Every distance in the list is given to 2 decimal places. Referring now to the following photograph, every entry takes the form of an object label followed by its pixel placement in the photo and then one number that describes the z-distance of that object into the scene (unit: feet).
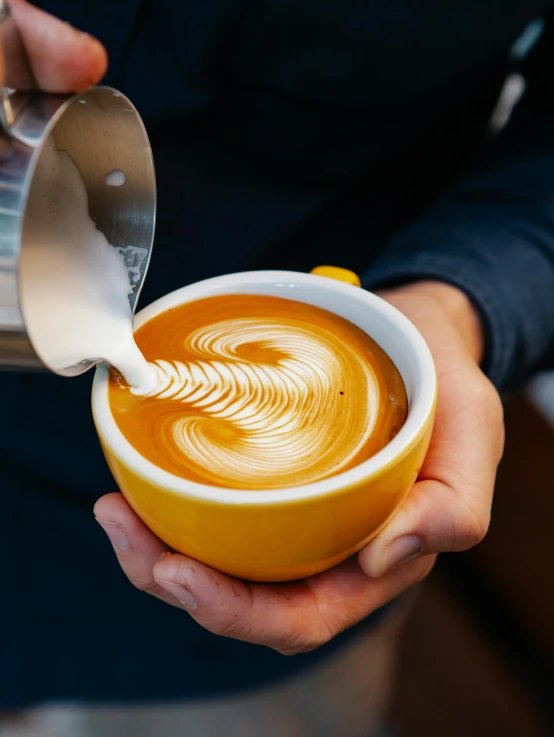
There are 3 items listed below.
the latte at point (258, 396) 1.11
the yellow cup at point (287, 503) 1.03
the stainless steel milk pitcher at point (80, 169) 0.95
